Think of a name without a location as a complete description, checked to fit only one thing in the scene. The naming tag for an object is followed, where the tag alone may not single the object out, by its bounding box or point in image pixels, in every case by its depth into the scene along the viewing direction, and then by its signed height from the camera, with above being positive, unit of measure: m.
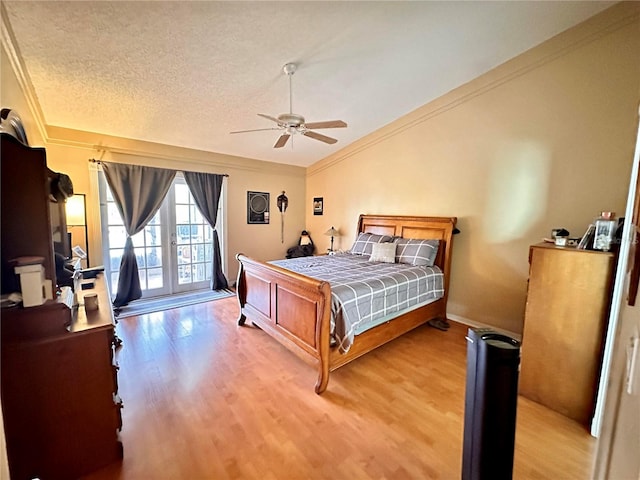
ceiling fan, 2.37 +0.83
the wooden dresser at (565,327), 1.82 -0.75
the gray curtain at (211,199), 4.33 +0.22
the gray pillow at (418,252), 3.40 -0.43
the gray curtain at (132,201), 3.71 +0.14
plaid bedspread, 2.23 -0.68
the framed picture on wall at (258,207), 5.04 +0.14
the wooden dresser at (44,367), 1.23 -0.79
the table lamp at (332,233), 4.97 -0.30
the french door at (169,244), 3.81 -0.51
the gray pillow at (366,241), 4.00 -0.37
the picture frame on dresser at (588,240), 1.99 -0.12
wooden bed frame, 2.15 -0.91
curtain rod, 3.53 +0.64
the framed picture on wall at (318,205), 5.50 +0.22
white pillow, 3.59 -0.47
